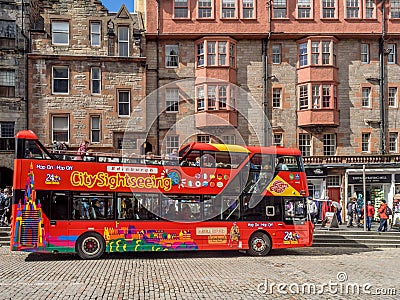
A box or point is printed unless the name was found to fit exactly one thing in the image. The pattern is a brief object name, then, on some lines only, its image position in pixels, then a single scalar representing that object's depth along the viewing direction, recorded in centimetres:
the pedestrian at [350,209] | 2840
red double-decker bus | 1833
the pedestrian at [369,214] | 2623
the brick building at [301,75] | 3409
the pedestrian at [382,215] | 2555
